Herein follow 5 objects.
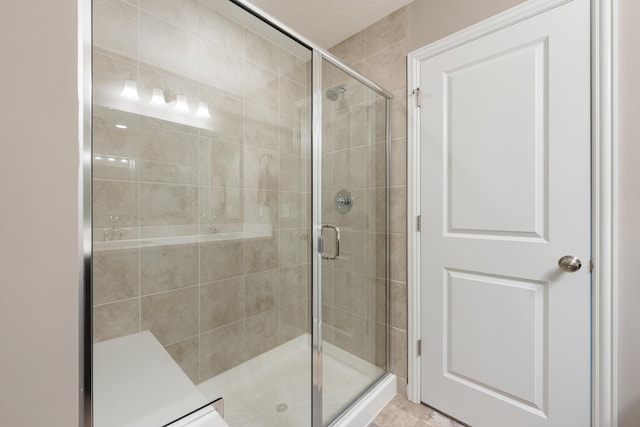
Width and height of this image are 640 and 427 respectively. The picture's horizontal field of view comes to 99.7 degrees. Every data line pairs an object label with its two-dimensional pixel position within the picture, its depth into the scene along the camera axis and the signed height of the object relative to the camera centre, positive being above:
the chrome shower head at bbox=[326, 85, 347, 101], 1.42 +0.64
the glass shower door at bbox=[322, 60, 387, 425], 1.43 -0.17
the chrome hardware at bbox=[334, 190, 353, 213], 1.50 +0.06
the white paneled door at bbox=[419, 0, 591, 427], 1.16 -0.06
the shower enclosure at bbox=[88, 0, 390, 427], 1.00 -0.02
